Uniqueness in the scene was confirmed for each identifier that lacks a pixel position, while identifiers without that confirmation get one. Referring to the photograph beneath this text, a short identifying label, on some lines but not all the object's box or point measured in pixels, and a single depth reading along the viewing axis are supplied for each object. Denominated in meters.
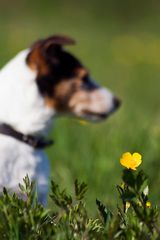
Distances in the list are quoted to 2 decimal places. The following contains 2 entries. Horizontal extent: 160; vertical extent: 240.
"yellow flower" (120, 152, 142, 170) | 4.73
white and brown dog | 6.61
